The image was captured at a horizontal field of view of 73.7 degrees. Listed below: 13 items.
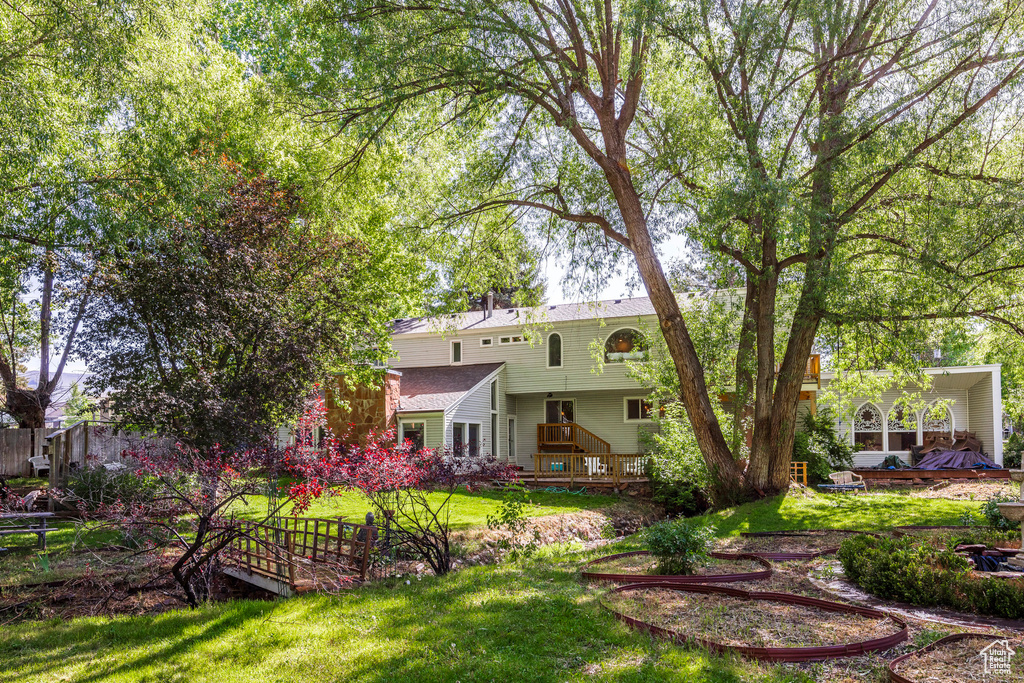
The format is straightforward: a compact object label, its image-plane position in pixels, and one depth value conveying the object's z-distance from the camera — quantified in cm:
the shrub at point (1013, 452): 2470
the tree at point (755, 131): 1203
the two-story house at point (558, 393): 2338
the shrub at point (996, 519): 970
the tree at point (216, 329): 1025
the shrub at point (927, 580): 606
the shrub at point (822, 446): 2006
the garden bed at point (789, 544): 943
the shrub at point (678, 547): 795
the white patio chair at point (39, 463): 1863
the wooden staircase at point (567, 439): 2545
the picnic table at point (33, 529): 918
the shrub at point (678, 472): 1722
